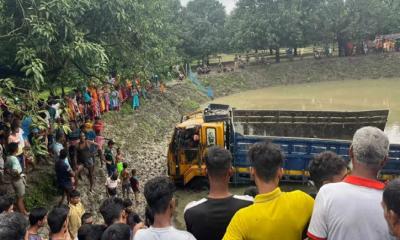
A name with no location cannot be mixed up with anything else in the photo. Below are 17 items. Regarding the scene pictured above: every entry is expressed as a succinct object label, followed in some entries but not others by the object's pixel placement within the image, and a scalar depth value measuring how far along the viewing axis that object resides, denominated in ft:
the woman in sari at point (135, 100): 66.17
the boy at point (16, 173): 25.49
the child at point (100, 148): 40.16
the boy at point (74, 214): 22.43
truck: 39.14
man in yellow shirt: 9.27
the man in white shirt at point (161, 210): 10.47
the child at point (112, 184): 32.91
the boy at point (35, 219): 16.92
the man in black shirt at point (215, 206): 10.91
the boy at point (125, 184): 35.04
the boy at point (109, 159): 36.86
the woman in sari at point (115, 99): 58.95
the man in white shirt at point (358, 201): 8.68
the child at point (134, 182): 35.14
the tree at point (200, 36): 127.54
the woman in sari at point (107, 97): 57.21
